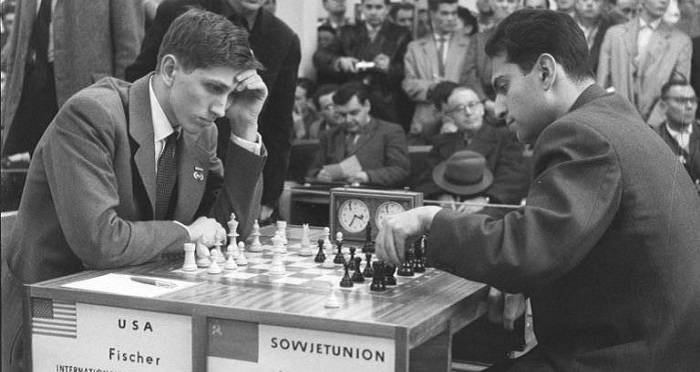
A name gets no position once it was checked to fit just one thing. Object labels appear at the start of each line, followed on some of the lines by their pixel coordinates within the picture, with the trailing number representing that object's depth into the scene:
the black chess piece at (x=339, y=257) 2.80
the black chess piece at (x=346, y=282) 2.42
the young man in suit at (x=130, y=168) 2.55
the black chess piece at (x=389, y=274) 2.46
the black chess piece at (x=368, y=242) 2.94
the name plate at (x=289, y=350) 2.02
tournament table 2.04
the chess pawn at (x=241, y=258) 2.73
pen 2.37
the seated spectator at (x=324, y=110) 7.11
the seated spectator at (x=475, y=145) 5.84
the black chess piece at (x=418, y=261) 2.69
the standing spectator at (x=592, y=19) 6.61
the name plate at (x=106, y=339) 2.22
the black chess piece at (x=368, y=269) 2.55
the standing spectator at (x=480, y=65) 6.68
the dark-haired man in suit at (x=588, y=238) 2.10
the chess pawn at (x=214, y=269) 2.57
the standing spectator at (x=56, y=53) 3.99
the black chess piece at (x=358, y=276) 2.49
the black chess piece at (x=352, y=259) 2.60
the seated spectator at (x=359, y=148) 6.21
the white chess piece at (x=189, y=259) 2.62
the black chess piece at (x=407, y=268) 2.61
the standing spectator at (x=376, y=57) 7.12
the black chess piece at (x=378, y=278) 2.38
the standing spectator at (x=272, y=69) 4.05
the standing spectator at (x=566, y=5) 6.74
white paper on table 2.28
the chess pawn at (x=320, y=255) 2.83
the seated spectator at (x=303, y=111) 7.59
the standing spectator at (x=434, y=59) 6.93
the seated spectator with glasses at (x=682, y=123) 5.58
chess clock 3.01
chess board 2.44
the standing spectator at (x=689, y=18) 6.30
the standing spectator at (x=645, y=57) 6.21
